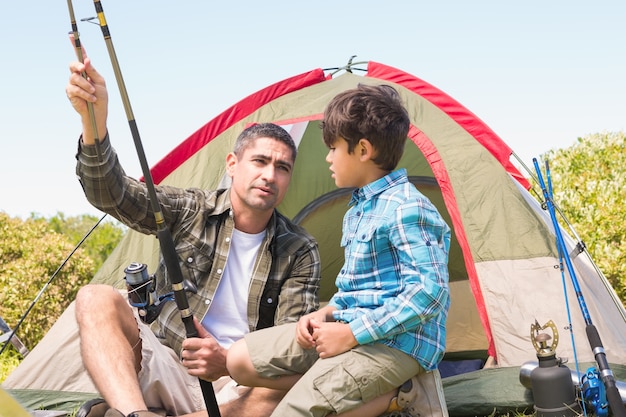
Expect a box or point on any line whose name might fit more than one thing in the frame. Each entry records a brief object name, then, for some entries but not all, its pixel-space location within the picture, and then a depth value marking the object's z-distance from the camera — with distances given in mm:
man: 2807
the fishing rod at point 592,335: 2693
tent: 3379
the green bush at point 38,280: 5777
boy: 2389
